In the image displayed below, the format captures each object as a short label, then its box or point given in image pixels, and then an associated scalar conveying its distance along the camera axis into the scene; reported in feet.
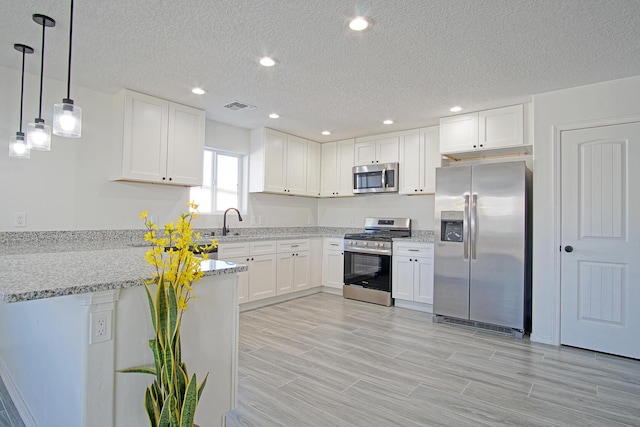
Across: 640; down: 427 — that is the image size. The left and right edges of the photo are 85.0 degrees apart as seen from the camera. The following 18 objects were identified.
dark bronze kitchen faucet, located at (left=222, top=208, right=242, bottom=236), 14.61
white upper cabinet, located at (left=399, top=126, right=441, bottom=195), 14.89
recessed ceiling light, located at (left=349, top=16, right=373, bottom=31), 7.14
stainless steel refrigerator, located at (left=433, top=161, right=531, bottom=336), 11.45
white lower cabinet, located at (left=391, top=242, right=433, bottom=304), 13.99
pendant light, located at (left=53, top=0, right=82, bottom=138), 5.86
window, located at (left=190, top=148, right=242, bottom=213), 15.02
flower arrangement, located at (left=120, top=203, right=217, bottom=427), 4.33
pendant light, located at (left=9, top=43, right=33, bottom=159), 8.20
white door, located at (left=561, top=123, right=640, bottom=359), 9.82
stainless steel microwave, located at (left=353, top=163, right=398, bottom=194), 15.85
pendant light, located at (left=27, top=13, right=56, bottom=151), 7.02
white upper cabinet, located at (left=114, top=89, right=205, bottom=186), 11.32
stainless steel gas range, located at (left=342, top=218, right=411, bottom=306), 15.12
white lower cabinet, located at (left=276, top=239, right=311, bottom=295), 15.40
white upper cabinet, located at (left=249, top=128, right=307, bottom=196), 15.83
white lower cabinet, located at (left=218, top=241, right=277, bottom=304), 13.37
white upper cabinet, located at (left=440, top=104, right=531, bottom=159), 12.01
